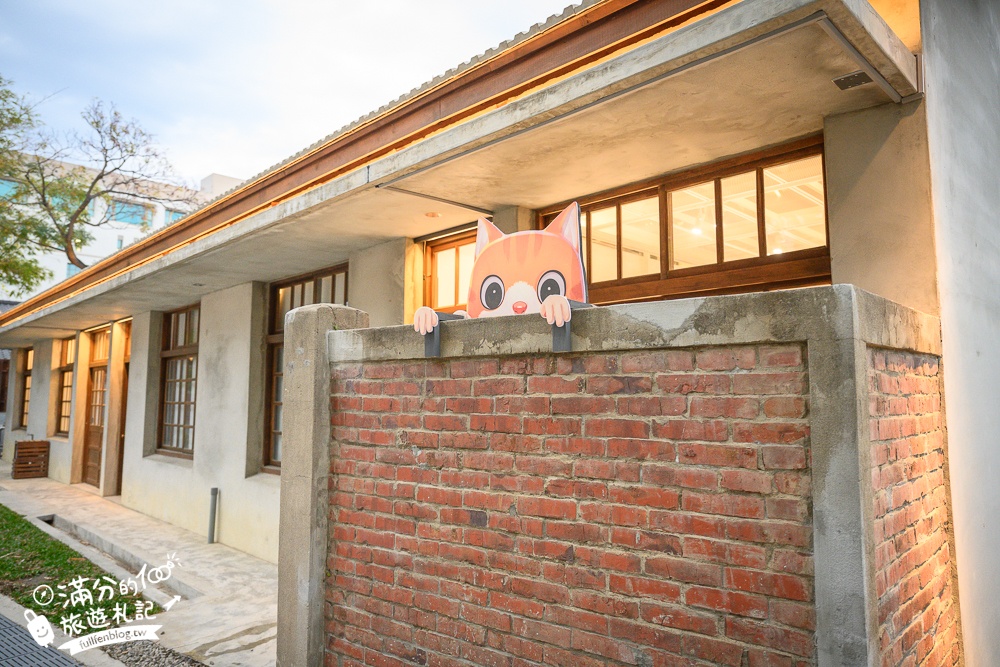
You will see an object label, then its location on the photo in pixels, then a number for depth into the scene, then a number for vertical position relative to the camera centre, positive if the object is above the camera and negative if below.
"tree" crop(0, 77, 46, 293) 17.34 +4.73
